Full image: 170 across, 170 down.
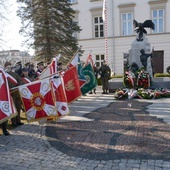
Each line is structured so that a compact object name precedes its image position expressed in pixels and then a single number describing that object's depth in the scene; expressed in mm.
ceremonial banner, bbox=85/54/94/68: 10811
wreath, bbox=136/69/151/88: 11898
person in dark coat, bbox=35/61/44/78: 10734
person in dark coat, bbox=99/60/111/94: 12969
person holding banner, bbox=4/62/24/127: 7041
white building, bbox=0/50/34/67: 16034
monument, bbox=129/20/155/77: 13469
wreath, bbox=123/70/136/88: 12039
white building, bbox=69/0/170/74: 26484
